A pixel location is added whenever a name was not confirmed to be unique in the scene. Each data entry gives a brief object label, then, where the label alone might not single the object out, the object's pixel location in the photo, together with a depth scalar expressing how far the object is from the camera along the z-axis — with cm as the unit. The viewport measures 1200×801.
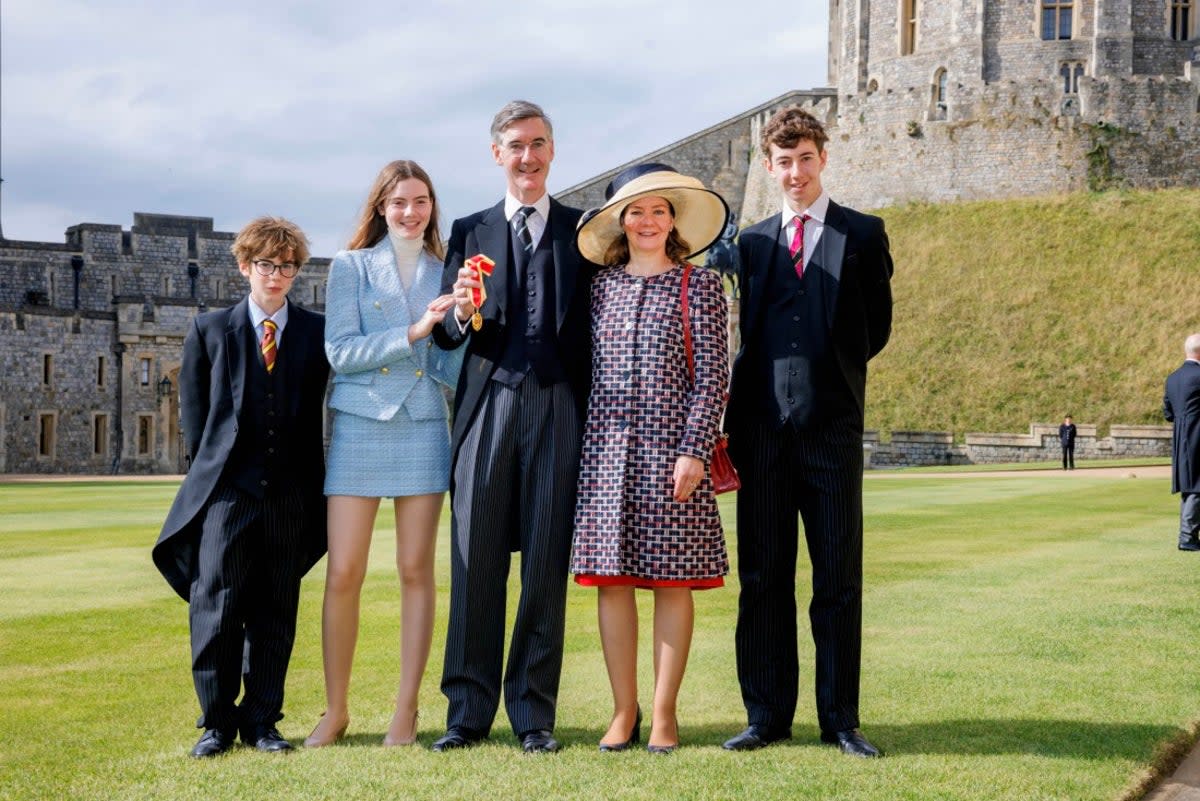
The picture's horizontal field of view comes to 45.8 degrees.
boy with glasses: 549
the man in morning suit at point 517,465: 548
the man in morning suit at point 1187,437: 1228
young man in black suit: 555
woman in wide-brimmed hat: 538
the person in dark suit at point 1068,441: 3048
